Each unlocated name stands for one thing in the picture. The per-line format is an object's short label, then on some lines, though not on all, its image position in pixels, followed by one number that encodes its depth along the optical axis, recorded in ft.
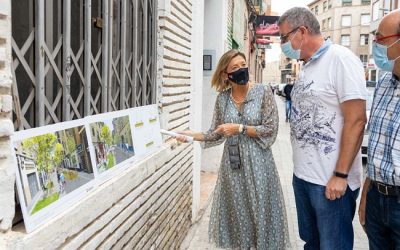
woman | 11.69
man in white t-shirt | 8.73
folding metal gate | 6.66
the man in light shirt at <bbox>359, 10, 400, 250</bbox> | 7.90
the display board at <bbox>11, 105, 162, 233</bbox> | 6.05
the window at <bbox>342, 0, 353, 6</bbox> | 207.38
